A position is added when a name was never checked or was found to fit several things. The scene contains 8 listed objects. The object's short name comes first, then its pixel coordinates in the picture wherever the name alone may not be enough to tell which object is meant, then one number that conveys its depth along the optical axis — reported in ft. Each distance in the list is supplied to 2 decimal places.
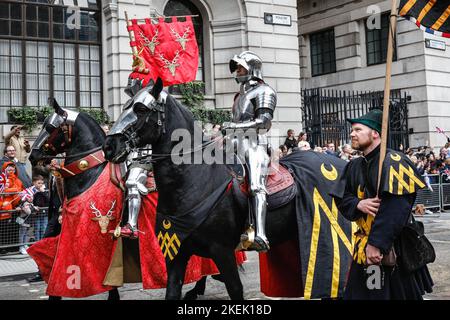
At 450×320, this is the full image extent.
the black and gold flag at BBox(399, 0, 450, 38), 15.10
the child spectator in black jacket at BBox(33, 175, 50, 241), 35.94
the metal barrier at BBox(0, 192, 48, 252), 34.96
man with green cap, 11.78
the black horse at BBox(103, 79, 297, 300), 15.67
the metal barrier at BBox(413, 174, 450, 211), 52.47
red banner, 26.78
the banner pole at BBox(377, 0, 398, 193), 12.21
